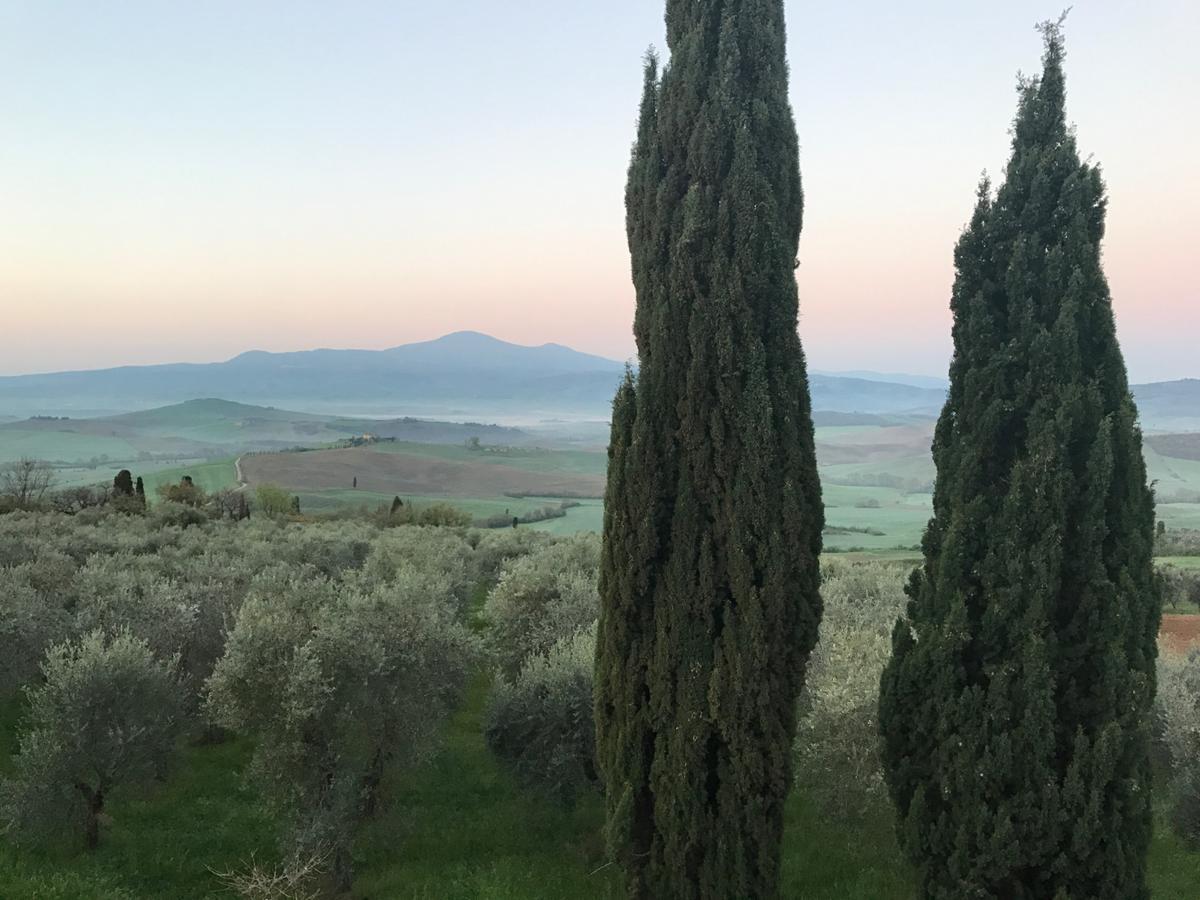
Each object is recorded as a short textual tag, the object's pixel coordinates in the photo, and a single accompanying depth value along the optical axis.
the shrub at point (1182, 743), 12.48
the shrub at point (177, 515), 43.81
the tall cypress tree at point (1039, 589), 7.95
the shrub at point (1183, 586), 37.50
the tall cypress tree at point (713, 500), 9.73
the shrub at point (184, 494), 56.47
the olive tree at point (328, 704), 11.48
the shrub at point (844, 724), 11.98
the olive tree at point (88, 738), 11.98
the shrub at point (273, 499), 66.88
